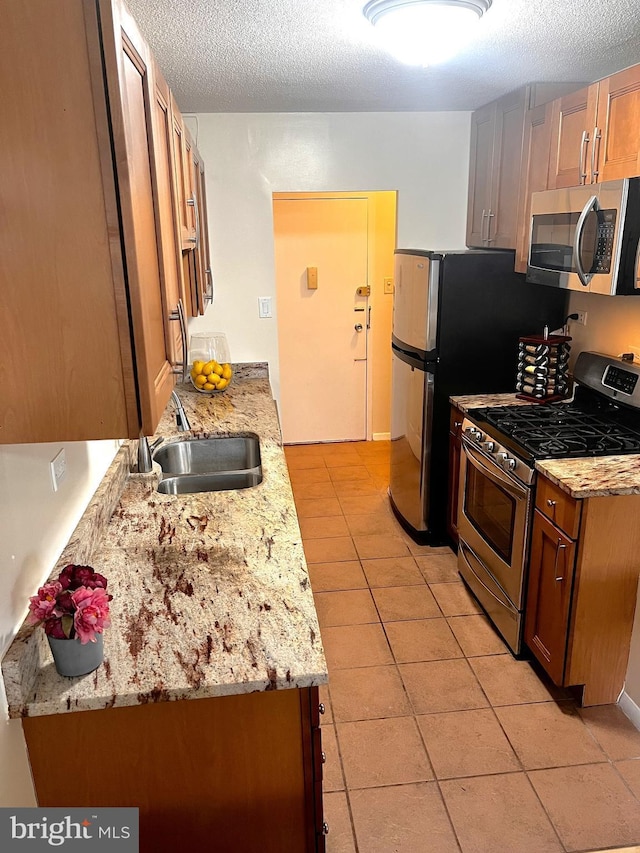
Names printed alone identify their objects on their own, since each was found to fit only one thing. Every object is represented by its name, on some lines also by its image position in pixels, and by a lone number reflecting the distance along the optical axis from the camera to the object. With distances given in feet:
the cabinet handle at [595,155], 7.86
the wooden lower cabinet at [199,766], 4.17
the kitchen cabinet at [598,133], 7.23
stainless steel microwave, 6.98
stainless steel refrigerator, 10.36
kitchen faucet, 7.38
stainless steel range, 7.88
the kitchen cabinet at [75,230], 3.09
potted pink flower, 3.85
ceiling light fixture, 5.97
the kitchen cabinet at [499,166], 9.96
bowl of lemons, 11.18
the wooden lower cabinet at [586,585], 6.89
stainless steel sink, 8.91
